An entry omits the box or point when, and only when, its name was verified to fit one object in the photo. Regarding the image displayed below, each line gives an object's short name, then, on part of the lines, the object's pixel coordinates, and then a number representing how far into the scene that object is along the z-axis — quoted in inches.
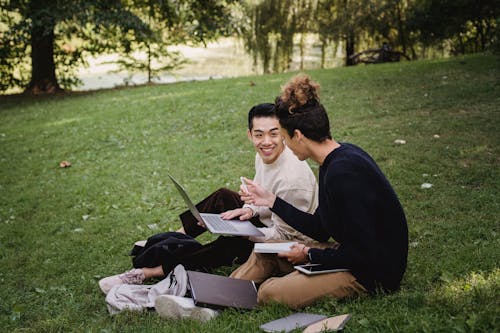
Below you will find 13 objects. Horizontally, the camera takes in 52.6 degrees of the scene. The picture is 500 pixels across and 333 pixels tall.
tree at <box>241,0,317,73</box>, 958.4
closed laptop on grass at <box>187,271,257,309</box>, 148.8
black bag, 185.5
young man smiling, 169.8
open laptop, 155.7
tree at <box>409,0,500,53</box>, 645.7
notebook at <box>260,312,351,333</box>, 125.3
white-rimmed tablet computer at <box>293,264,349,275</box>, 139.9
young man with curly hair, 132.4
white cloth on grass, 163.3
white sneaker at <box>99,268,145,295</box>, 184.5
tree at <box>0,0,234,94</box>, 660.7
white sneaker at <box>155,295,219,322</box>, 146.9
